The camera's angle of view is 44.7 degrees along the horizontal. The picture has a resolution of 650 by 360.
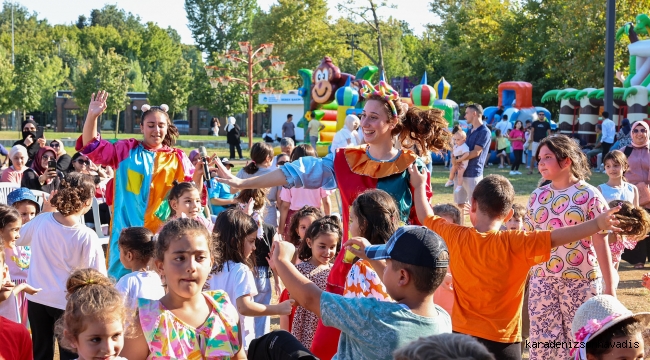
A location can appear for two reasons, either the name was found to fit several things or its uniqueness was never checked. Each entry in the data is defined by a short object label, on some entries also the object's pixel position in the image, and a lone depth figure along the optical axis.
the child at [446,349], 1.88
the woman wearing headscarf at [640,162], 9.24
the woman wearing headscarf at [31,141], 11.66
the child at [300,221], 6.04
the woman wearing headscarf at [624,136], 15.22
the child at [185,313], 3.03
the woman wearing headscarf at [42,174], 9.44
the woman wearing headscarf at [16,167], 10.10
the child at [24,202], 6.75
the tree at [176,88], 59.44
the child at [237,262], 4.17
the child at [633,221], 4.17
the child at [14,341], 3.30
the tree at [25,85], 51.97
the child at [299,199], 8.82
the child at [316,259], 4.62
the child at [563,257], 4.89
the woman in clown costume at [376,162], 4.46
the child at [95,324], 2.97
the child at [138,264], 4.30
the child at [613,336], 3.07
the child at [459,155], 11.20
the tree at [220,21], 90.25
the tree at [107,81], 52.66
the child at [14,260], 5.00
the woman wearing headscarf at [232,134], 27.89
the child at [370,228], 3.46
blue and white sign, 41.59
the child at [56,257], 5.07
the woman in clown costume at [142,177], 5.98
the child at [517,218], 6.29
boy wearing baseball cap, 2.69
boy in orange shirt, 4.13
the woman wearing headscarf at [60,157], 10.58
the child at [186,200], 5.68
